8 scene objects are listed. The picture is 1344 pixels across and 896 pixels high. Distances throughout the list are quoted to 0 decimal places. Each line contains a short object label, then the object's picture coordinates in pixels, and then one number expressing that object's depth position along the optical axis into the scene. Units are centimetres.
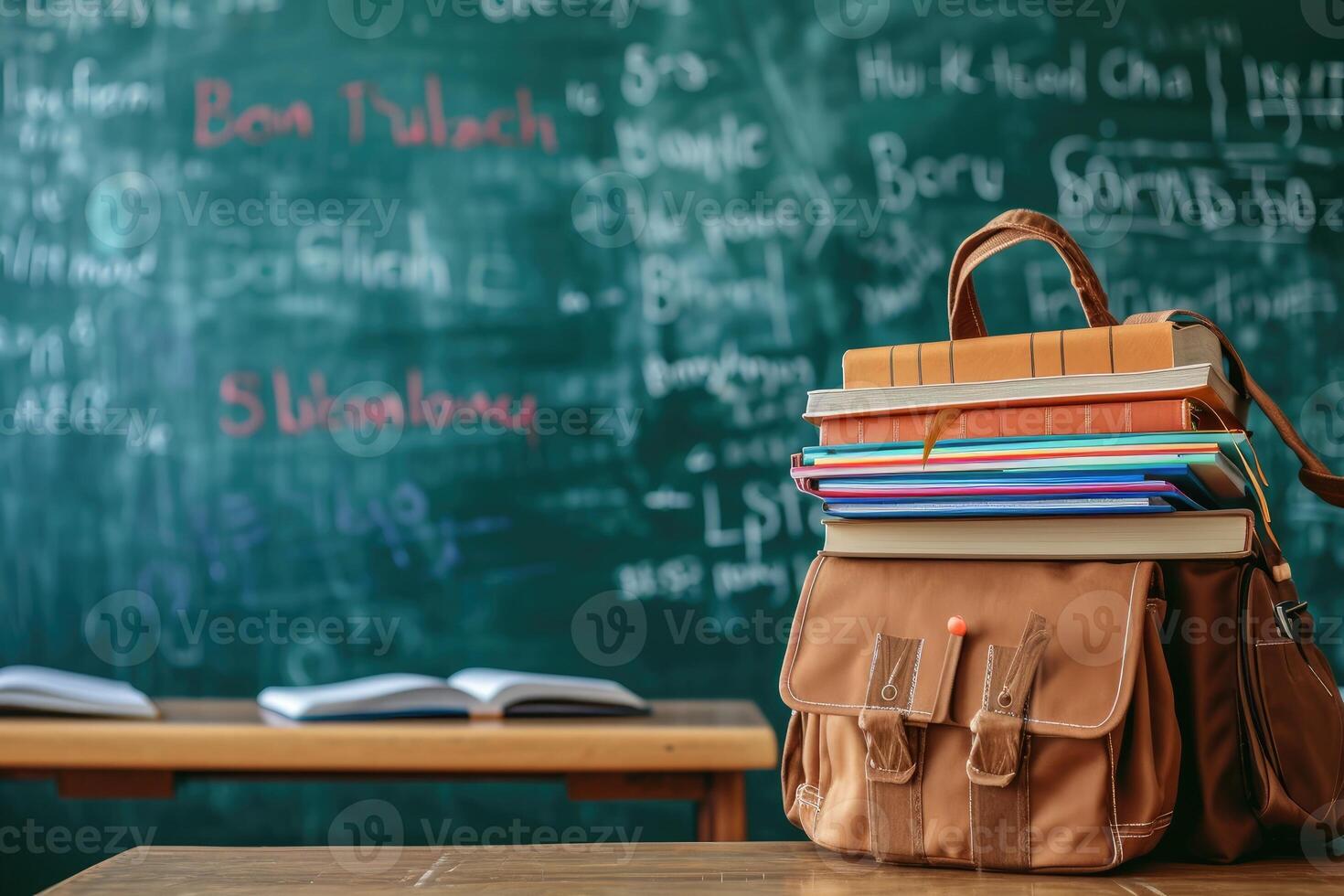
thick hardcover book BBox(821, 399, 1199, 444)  205
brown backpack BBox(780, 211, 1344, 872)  203
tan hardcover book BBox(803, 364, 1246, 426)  205
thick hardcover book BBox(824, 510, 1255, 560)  206
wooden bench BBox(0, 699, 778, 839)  325
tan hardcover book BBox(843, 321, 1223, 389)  207
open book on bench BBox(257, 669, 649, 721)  346
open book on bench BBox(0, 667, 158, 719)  349
